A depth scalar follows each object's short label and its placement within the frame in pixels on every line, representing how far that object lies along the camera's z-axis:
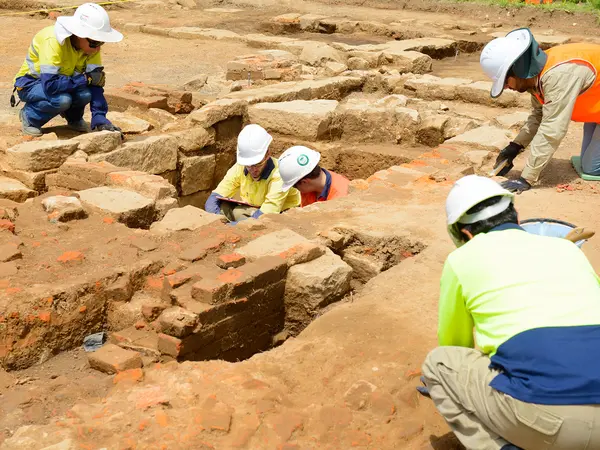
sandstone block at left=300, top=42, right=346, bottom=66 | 10.67
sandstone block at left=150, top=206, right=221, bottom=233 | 5.13
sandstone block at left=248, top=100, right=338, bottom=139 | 8.02
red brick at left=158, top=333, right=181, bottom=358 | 3.96
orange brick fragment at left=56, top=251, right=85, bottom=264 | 4.55
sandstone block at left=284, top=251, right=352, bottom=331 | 4.57
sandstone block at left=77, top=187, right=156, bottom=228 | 5.39
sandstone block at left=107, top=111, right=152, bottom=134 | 7.54
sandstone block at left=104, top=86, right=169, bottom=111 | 8.03
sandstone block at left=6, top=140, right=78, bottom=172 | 6.10
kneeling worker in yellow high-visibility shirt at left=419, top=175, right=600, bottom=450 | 2.48
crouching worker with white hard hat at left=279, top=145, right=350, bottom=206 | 5.92
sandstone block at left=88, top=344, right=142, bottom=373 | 3.81
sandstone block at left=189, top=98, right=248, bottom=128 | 7.72
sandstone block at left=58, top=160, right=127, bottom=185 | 6.00
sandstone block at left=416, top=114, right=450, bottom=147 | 8.03
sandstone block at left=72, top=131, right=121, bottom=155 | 6.47
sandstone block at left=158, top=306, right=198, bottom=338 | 3.96
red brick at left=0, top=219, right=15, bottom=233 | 4.91
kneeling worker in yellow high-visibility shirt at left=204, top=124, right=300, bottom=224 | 6.17
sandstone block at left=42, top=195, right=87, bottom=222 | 5.18
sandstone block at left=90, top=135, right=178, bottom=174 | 6.77
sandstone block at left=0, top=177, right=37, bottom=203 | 5.70
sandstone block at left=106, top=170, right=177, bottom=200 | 5.80
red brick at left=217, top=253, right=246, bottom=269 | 4.48
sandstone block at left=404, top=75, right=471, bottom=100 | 9.14
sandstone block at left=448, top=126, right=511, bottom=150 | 7.23
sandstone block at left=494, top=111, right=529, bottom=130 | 7.88
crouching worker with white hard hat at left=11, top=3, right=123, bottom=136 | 6.29
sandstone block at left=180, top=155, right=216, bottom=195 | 7.68
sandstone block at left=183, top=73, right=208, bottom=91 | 9.45
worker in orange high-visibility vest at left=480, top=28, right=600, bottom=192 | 5.64
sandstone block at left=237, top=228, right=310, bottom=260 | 4.71
